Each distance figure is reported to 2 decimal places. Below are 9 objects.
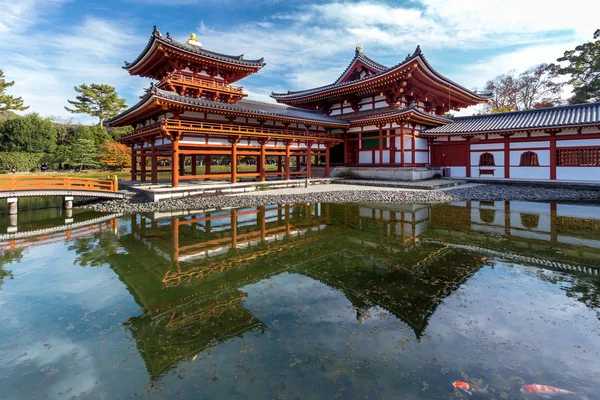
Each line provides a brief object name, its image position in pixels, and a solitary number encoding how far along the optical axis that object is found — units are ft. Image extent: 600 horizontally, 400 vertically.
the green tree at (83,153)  115.94
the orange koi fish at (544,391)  9.57
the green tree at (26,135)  111.45
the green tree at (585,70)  108.37
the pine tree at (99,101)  154.30
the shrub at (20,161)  105.40
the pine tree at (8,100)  127.80
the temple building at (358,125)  60.13
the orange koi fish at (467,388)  9.82
